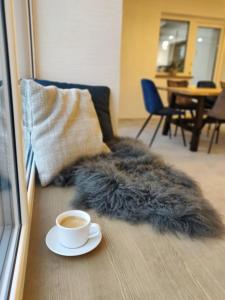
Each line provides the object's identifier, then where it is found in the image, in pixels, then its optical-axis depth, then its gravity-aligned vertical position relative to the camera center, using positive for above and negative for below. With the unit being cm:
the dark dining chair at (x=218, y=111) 286 -50
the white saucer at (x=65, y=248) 85 -62
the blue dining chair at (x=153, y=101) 307 -44
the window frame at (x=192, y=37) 478 +55
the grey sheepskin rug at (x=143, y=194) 105 -59
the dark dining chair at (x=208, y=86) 388 -32
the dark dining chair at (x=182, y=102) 377 -54
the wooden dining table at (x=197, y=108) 288 -49
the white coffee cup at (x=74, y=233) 84 -56
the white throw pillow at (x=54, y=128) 135 -37
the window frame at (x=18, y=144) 78 -29
